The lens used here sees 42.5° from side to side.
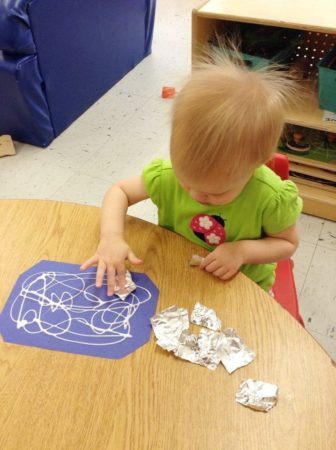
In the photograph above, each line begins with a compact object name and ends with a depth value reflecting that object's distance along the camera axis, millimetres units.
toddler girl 564
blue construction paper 606
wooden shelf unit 1260
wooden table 514
